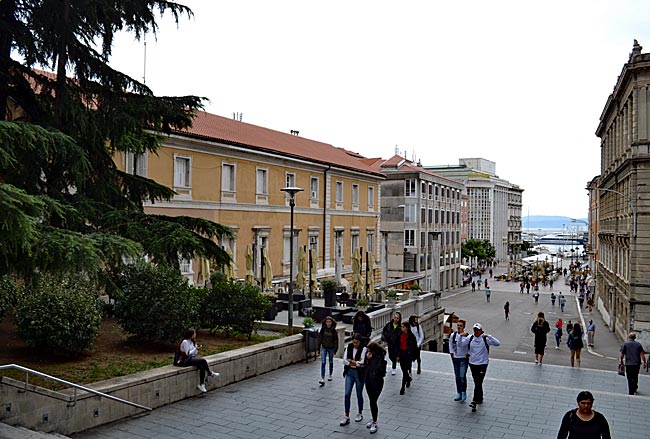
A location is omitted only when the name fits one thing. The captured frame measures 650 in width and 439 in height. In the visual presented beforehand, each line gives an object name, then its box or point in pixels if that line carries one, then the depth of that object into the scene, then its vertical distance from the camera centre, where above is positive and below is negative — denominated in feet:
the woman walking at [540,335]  53.42 -8.30
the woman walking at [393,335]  41.31 -6.59
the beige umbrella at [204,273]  71.58 -3.88
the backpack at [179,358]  36.42 -7.25
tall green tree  32.27 +7.51
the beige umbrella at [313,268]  100.63 -4.44
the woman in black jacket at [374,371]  30.53 -6.69
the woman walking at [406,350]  39.50 -7.23
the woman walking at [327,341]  40.52 -6.81
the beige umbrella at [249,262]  88.32 -3.11
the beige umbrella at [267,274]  89.56 -4.91
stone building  99.91 +8.18
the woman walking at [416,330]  42.86 -6.44
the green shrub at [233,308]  48.65 -5.53
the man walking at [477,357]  36.27 -6.98
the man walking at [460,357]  37.06 -7.14
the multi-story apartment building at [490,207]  449.06 +28.94
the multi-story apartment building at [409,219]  199.21 +8.15
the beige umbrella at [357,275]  99.25 -5.51
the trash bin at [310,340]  48.16 -8.01
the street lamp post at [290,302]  53.41 -5.55
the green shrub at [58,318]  35.12 -4.72
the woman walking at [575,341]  58.18 -9.59
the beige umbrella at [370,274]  103.71 -5.64
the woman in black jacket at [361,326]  43.62 -6.19
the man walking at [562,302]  166.61 -16.31
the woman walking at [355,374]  32.01 -7.21
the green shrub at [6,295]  39.63 -3.84
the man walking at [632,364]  43.11 -8.70
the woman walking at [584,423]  20.68 -6.34
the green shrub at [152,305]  41.32 -4.51
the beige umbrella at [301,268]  97.71 -4.44
